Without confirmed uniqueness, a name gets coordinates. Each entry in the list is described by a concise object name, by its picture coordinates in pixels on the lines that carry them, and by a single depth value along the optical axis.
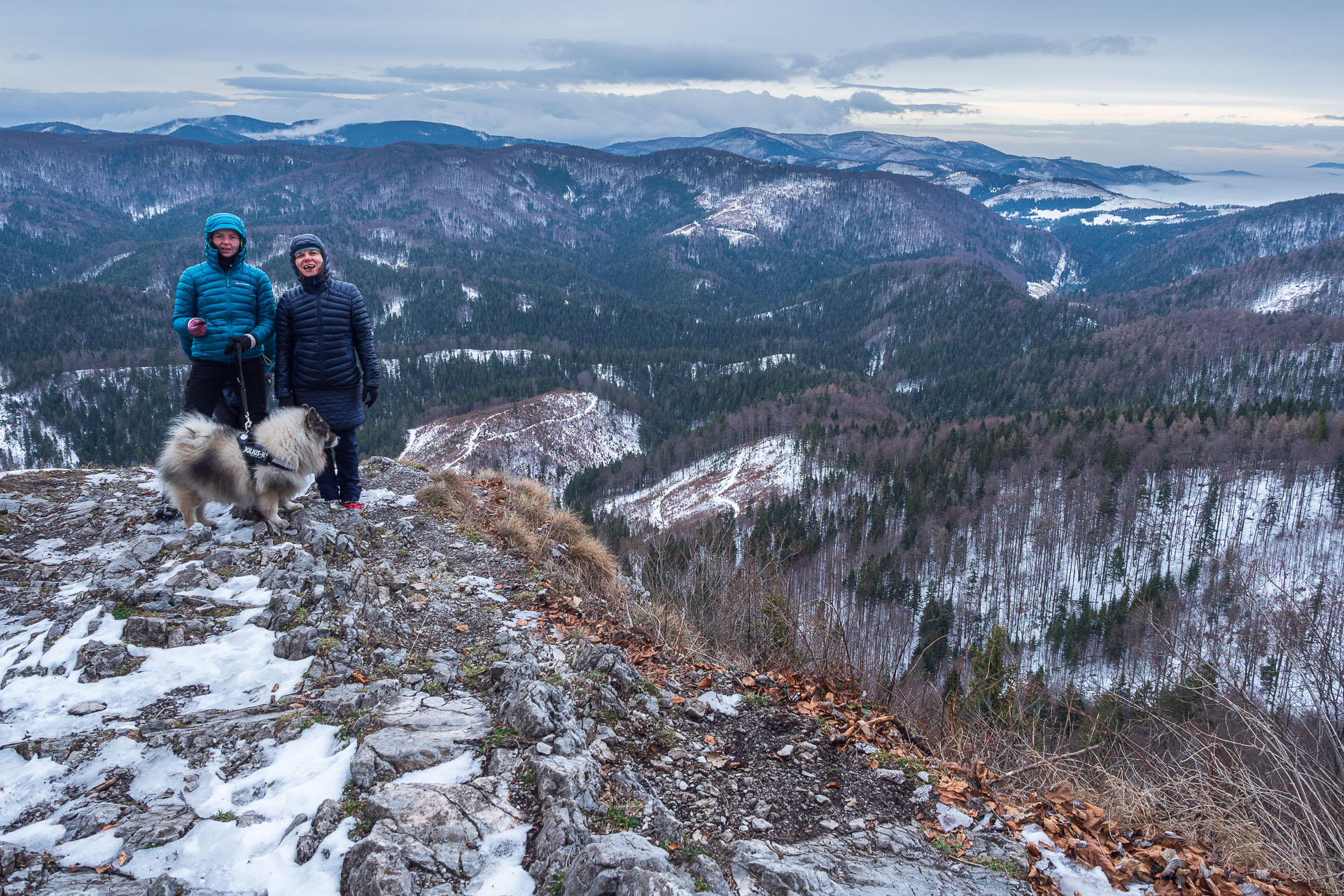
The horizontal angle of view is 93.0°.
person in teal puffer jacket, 7.29
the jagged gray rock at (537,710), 4.19
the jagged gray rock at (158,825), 3.25
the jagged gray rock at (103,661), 4.84
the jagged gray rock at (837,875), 3.35
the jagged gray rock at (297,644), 5.39
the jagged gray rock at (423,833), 3.03
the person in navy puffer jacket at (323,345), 7.59
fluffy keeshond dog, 7.11
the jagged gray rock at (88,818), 3.31
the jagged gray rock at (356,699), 4.52
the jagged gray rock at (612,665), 5.14
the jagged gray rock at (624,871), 2.90
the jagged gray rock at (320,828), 3.21
